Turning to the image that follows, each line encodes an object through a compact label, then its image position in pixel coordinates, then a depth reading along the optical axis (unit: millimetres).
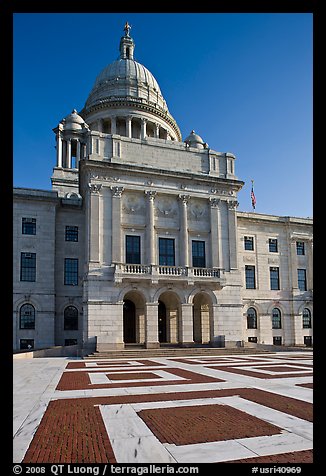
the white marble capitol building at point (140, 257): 34969
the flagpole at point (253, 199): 53525
